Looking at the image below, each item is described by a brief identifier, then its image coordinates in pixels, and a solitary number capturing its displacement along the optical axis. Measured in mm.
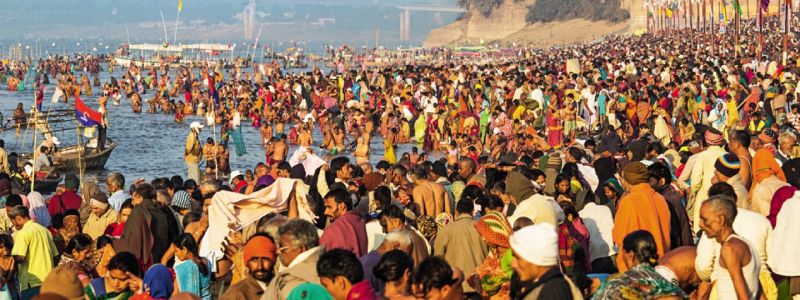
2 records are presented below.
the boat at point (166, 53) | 188850
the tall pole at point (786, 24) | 65375
